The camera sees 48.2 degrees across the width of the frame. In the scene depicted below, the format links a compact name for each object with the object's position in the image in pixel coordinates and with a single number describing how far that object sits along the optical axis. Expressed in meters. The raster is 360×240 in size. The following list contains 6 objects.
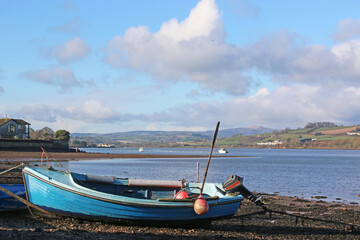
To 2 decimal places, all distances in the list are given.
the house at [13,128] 86.81
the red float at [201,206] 13.30
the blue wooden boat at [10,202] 14.95
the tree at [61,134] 112.75
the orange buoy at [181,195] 14.88
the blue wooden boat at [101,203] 13.41
